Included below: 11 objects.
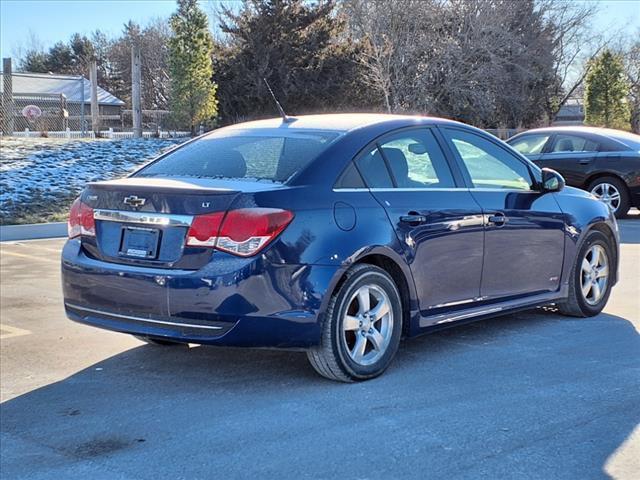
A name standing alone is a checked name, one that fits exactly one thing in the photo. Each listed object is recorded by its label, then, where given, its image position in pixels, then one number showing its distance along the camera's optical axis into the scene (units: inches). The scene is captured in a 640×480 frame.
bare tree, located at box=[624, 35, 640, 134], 1667.1
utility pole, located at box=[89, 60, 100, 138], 922.7
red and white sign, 1124.3
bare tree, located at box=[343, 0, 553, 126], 1235.2
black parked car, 515.5
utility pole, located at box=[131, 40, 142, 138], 895.1
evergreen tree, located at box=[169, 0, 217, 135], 981.2
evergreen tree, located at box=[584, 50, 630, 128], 1261.1
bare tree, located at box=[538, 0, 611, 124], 1534.2
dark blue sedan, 169.0
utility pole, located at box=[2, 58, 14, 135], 797.2
